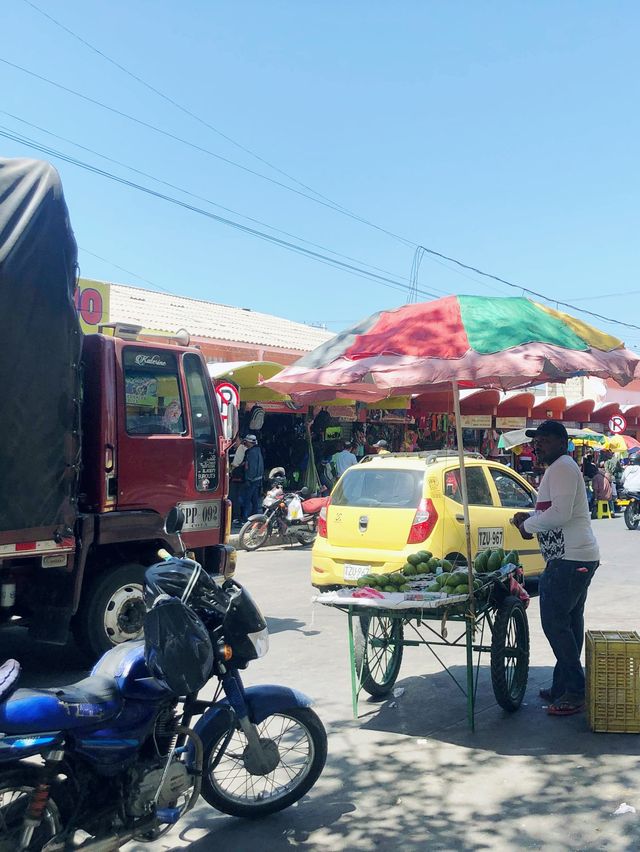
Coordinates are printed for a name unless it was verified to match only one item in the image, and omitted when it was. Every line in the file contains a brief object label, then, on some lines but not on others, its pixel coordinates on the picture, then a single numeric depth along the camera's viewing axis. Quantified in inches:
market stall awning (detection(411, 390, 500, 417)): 849.4
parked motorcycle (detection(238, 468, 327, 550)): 560.4
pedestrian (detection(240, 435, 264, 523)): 637.9
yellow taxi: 332.2
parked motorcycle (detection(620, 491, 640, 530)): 727.3
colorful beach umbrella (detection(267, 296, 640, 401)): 194.2
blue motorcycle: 123.2
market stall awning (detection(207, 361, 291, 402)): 567.8
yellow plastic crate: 202.8
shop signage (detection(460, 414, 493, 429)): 939.3
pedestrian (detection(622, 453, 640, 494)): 722.1
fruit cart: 202.1
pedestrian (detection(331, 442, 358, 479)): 684.7
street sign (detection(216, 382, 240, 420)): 525.0
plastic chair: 893.2
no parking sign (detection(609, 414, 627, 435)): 1108.5
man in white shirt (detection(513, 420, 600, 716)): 213.9
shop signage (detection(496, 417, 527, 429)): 1003.9
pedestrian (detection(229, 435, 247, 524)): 649.3
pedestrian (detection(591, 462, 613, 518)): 860.0
